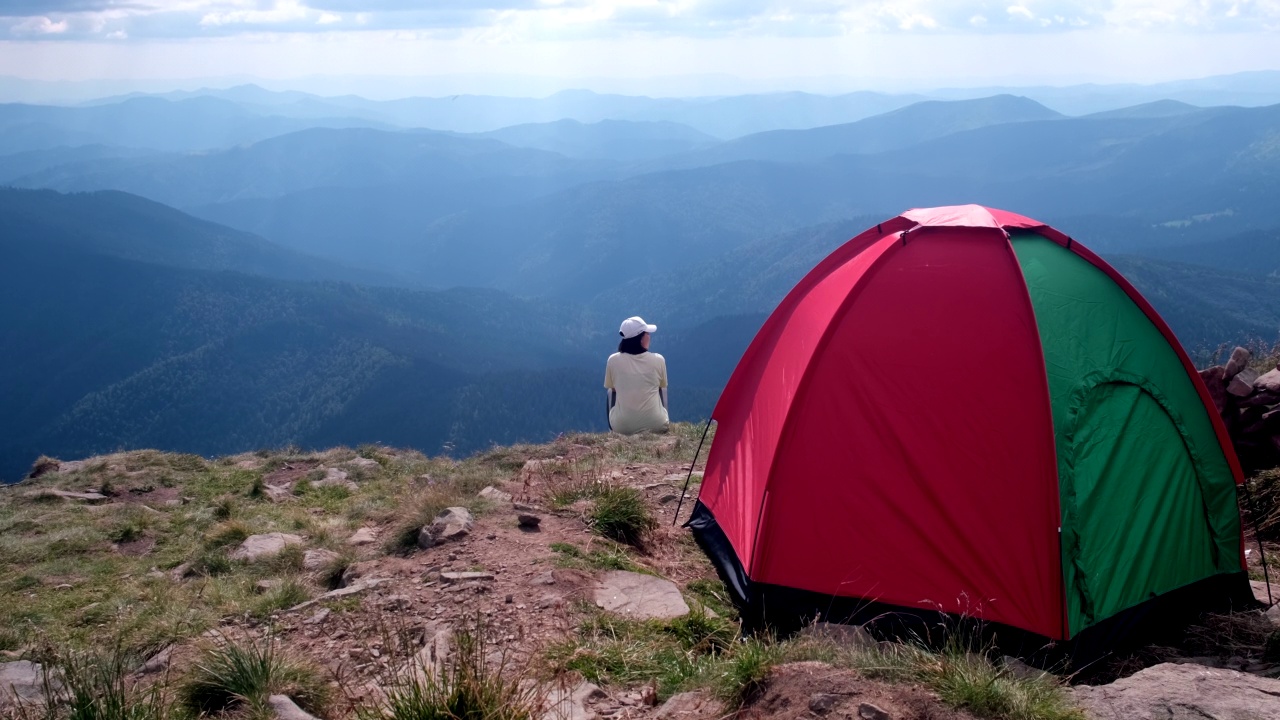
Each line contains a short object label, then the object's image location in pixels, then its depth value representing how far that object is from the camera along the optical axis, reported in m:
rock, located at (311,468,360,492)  10.00
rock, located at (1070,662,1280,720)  3.50
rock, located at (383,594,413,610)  5.27
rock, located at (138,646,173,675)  4.69
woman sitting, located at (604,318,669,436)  10.07
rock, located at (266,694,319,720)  3.63
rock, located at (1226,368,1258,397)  7.54
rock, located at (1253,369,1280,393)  7.43
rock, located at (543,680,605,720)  3.63
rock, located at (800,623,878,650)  4.57
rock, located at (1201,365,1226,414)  7.72
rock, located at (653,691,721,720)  3.71
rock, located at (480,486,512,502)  7.65
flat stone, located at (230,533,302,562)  6.99
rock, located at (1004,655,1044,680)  3.97
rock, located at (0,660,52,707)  4.27
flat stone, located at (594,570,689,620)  5.23
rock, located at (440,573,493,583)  5.63
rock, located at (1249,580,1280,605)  5.57
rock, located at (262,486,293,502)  9.51
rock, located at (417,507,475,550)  6.46
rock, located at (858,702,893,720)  3.25
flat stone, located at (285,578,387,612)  5.46
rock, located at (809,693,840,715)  3.36
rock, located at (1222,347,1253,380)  7.71
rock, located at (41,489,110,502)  9.63
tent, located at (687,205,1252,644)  5.00
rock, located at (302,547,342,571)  6.57
